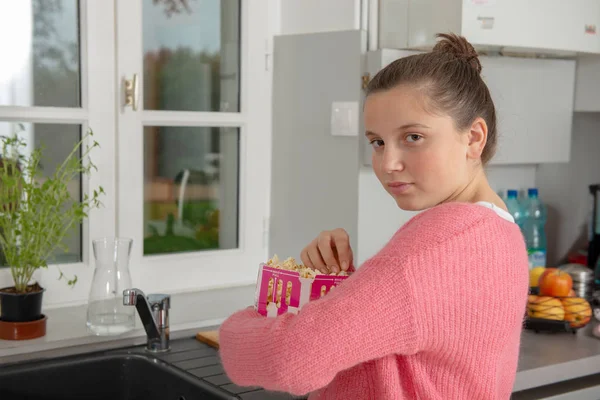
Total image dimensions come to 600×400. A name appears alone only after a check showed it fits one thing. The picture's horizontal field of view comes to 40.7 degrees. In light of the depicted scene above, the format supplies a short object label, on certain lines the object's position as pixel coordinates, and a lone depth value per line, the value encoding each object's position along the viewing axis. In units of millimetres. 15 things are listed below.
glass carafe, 1869
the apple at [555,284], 2109
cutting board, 1817
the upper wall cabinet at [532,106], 2295
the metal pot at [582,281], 2379
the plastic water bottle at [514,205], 2641
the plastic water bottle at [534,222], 2693
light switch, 2160
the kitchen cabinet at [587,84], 2453
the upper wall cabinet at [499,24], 2002
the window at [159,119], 2031
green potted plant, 1777
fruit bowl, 2020
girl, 915
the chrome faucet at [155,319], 1752
